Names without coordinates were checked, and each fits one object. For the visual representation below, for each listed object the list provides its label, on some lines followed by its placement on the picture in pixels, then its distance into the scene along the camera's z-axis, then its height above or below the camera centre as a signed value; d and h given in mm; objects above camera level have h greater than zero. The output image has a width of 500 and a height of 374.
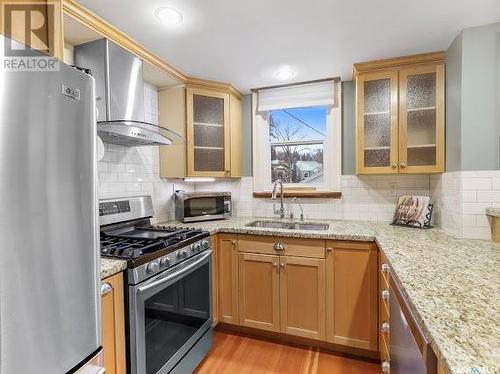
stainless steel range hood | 1574 +610
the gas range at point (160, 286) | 1330 -603
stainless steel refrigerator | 668 -119
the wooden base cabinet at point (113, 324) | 1203 -669
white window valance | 2512 +841
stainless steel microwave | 2459 -228
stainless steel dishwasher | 790 -596
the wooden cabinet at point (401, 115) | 2014 +523
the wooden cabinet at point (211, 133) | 2455 +480
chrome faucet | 2578 -134
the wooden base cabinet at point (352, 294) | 1852 -816
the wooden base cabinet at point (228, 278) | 2207 -805
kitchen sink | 2457 -418
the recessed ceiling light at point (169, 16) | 1451 +946
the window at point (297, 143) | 2699 +398
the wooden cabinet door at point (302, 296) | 1980 -881
